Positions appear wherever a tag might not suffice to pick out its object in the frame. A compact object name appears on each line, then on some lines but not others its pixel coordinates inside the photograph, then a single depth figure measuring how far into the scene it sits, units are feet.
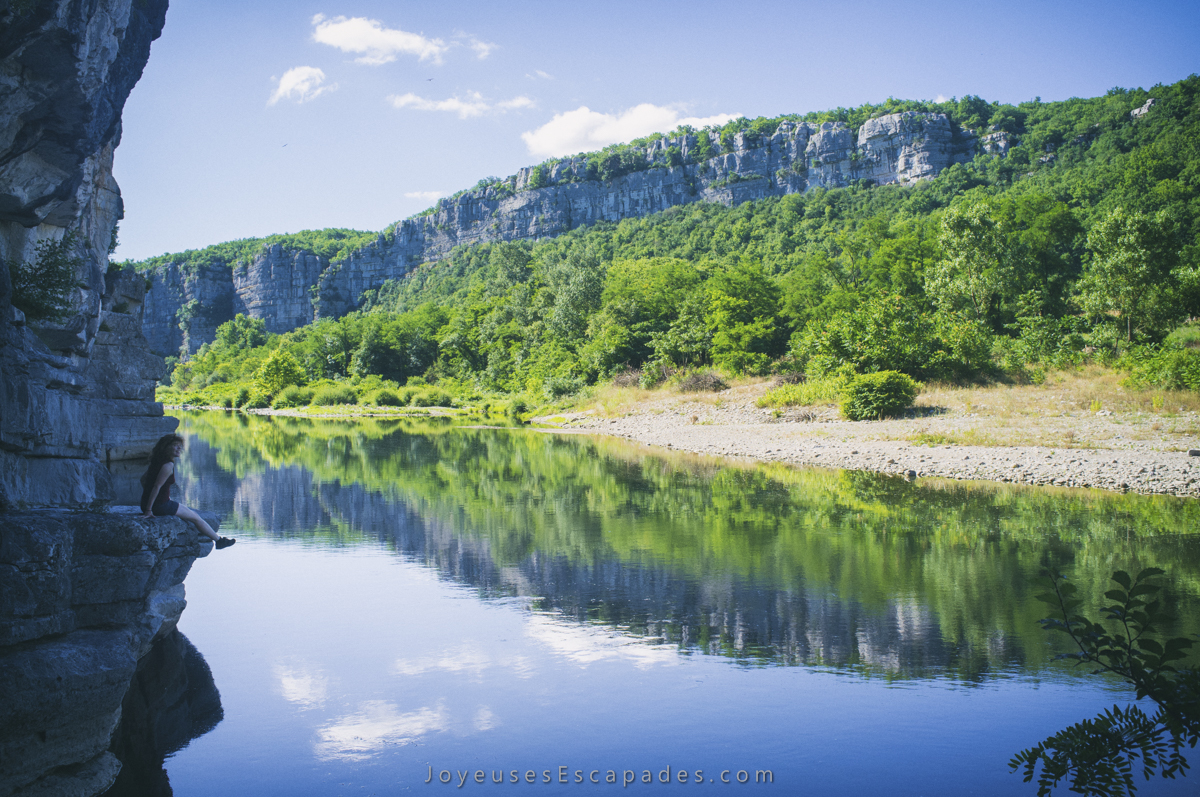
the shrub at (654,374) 160.45
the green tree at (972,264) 144.25
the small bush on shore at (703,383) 144.73
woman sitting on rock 23.04
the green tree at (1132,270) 111.96
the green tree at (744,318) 150.41
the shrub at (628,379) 164.55
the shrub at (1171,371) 79.46
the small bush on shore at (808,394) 108.99
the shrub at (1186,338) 101.50
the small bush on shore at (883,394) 95.50
